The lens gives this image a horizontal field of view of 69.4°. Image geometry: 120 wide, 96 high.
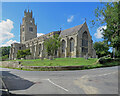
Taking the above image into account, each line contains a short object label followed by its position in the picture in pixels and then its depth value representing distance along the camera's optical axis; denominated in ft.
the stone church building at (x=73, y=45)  121.56
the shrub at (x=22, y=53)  148.23
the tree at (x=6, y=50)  269.81
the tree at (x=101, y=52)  162.24
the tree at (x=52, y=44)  106.61
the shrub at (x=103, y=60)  64.34
